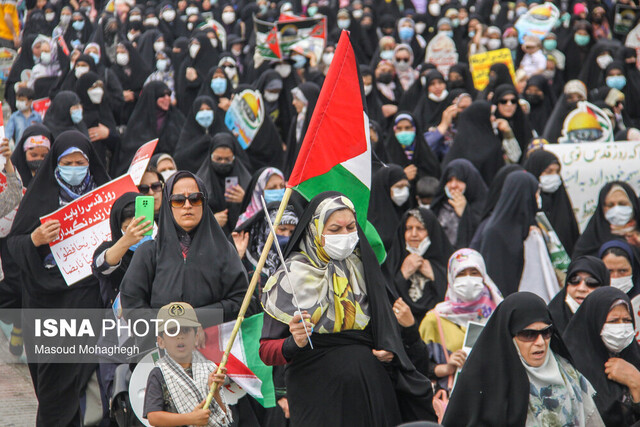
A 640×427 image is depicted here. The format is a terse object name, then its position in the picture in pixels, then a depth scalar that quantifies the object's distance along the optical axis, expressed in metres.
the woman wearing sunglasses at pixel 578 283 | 11.27
